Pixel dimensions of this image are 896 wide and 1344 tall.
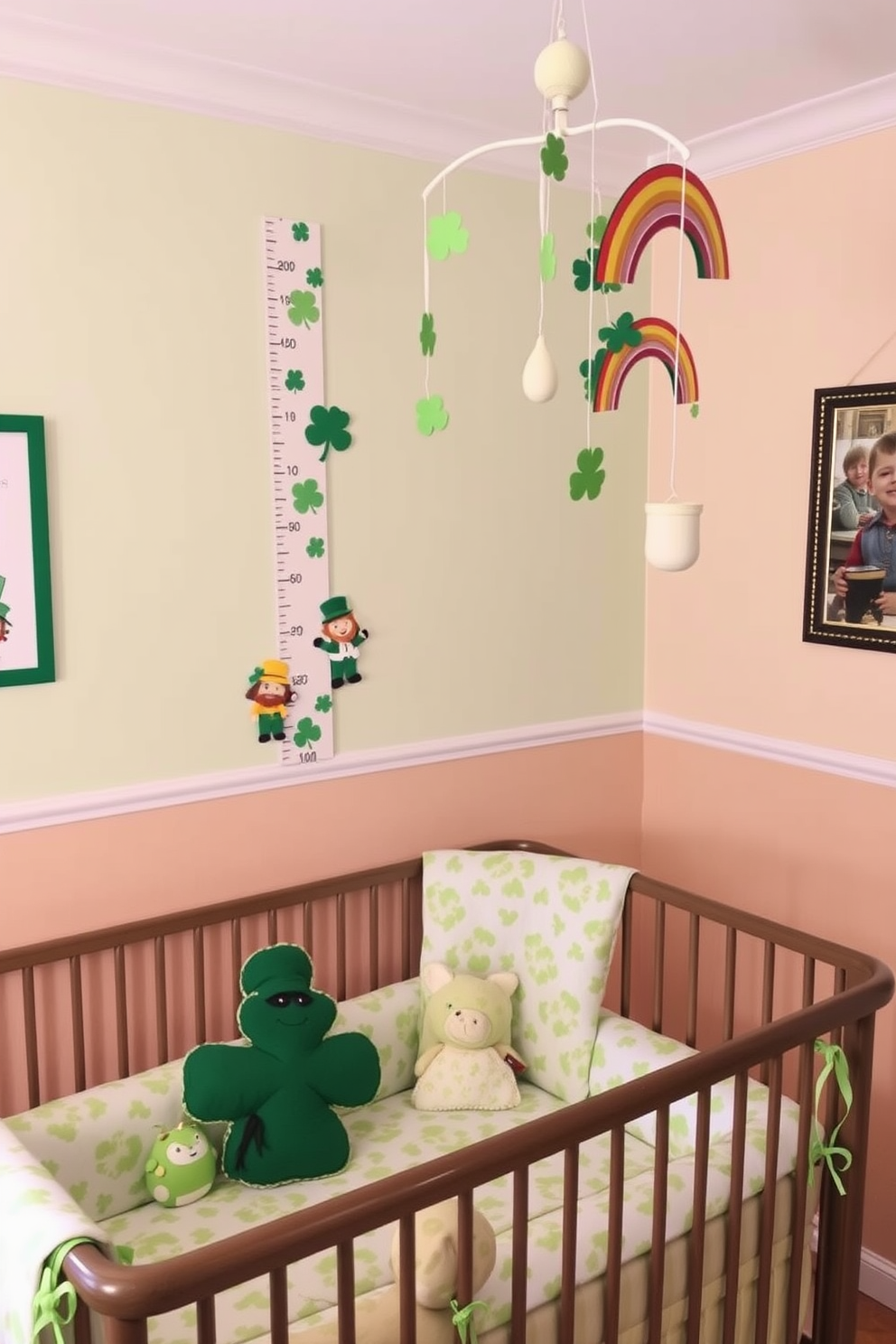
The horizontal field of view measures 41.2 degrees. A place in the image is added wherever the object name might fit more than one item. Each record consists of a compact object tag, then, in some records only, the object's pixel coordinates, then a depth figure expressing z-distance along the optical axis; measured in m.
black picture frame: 2.15
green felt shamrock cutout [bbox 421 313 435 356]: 1.58
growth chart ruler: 2.08
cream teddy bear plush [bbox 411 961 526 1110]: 2.08
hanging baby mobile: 1.27
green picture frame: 1.84
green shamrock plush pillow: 1.85
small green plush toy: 1.82
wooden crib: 1.23
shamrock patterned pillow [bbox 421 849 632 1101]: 2.12
